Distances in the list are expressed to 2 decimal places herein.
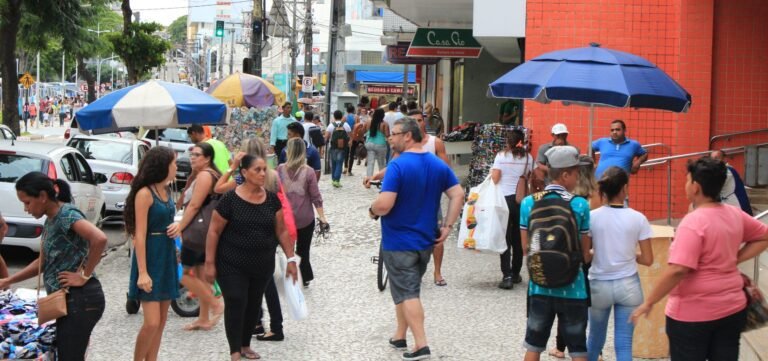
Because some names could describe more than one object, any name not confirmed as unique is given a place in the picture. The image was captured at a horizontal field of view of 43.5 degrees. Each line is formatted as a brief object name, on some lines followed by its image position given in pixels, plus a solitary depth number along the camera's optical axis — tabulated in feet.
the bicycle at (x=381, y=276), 33.68
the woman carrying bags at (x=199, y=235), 26.16
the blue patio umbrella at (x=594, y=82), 27.99
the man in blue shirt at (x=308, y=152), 37.81
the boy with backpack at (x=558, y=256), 19.07
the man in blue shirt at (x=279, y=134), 58.97
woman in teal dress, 21.42
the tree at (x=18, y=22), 80.69
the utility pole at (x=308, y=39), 127.24
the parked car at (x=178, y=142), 71.56
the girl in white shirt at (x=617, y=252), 20.07
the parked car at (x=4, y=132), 70.49
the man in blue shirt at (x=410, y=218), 23.90
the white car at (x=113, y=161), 53.83
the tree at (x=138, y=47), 105.81
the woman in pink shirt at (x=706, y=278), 17.04
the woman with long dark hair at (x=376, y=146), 63.72
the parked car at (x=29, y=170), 39.55
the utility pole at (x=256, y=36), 92.73
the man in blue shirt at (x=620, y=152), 34.47
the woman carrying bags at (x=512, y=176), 33.24
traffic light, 154.45
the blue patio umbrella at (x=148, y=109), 36.52
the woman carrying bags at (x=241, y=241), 22.29
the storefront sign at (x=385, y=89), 209.67
